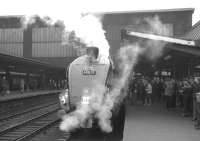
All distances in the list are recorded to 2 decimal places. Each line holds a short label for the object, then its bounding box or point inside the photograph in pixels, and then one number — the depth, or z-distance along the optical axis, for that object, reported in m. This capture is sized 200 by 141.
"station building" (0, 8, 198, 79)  33.38
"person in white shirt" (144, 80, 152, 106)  13.52
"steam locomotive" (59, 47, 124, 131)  9.37
